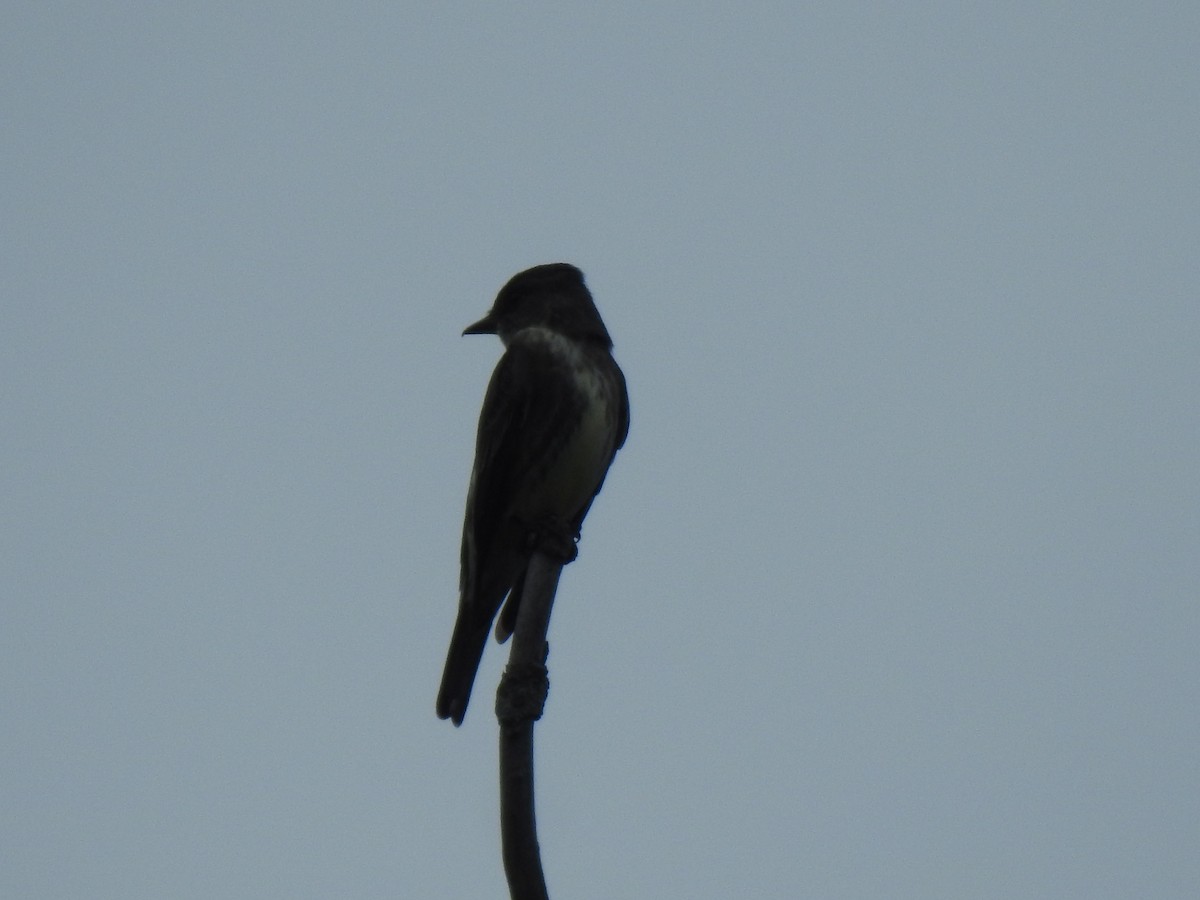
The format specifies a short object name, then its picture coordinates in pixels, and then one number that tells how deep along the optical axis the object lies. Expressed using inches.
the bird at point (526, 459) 440.8
